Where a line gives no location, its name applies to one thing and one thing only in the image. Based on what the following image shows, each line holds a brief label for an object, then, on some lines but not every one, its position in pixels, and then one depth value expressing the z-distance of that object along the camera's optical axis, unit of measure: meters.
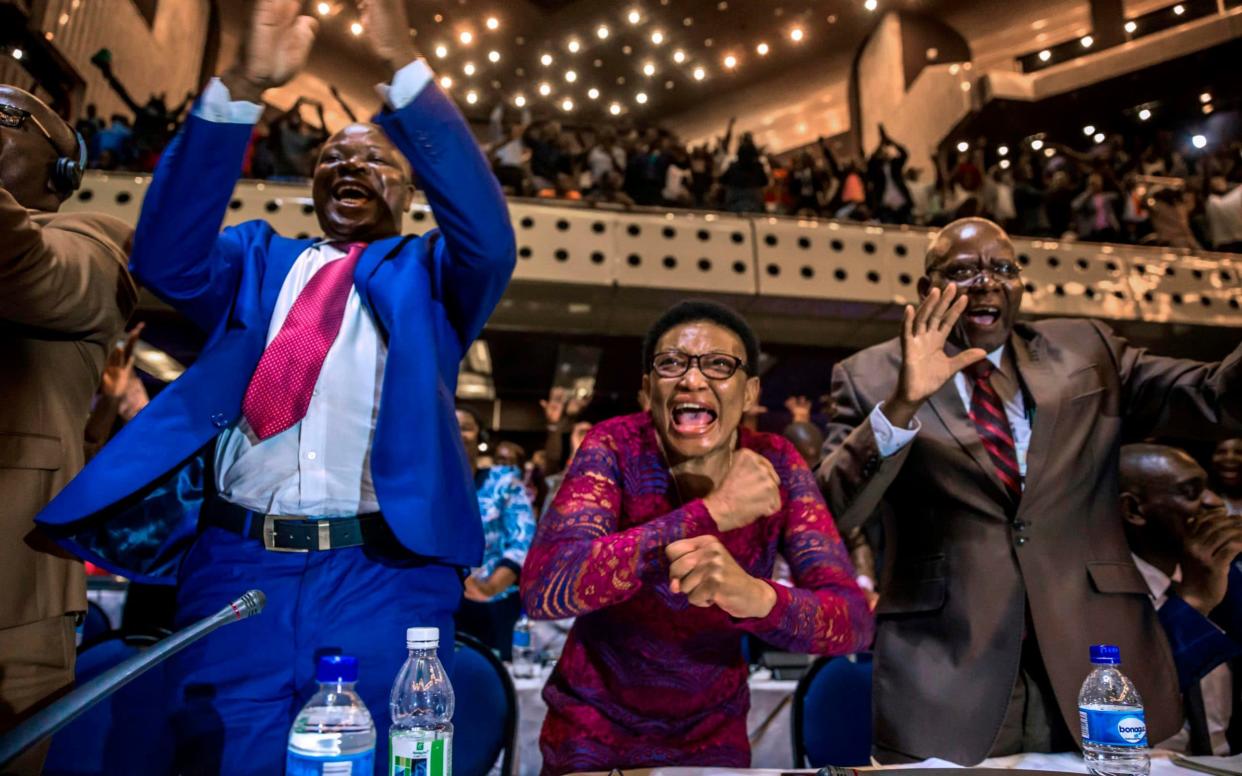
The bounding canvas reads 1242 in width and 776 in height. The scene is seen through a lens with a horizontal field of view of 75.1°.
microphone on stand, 0.67
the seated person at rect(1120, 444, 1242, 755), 1.79
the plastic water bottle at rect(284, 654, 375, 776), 0.93
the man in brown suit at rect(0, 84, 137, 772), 1.29
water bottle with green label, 1.09
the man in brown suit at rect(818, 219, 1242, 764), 1.64
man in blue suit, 1.26
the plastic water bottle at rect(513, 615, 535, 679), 2.95
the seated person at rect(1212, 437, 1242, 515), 4.00
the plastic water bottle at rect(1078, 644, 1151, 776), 1.14
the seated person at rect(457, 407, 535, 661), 3.49
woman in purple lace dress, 1.35
